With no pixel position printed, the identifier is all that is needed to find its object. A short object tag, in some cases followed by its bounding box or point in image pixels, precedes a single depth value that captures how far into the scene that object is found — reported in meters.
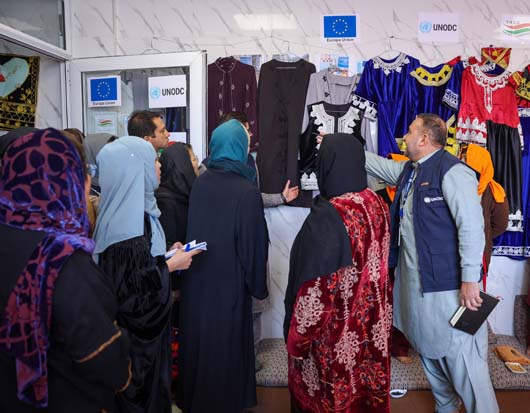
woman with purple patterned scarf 0.86
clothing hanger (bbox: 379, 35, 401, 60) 3.04
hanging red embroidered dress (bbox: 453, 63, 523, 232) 2.77
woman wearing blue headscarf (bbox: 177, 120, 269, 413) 1.78
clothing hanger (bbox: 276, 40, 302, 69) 2.99
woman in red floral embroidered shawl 1.41
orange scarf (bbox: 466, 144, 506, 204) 2.55
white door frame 2.81
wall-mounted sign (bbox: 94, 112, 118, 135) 3.17
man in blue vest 1.78
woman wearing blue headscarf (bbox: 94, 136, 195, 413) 1.38
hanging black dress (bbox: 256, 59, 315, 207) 2.98
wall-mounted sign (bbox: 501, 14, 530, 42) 2.99
